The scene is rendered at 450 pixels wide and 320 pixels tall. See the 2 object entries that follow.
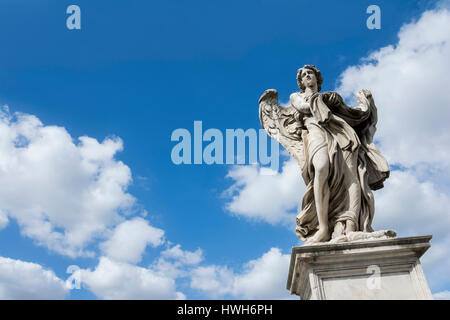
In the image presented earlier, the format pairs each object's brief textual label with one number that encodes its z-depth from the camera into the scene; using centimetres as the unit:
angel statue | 644
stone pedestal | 543
